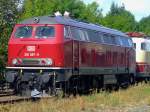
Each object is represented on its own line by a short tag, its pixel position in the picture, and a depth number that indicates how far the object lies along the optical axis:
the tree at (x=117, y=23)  77.89
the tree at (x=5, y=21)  28.74
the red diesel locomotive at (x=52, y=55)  19.41
